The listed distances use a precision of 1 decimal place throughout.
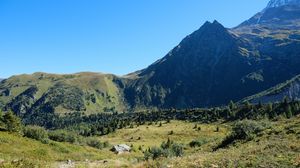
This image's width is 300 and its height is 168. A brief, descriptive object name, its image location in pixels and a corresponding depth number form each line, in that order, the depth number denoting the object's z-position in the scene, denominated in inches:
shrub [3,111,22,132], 2079.4
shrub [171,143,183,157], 1445.6
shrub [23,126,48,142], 1983.1
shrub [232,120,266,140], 1302.0
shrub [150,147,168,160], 1299.6
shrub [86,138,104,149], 2751.5
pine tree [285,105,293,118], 3659.4
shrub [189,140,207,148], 2183.6
